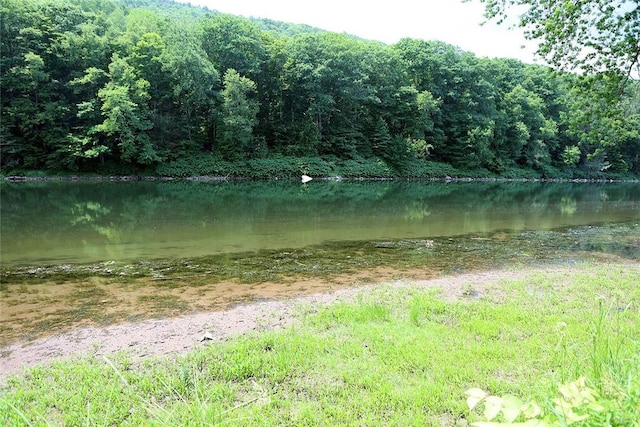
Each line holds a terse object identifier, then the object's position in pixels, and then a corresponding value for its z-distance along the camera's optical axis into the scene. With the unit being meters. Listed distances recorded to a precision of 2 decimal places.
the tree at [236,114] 40.88
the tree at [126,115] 36.31
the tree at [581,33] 9.33
